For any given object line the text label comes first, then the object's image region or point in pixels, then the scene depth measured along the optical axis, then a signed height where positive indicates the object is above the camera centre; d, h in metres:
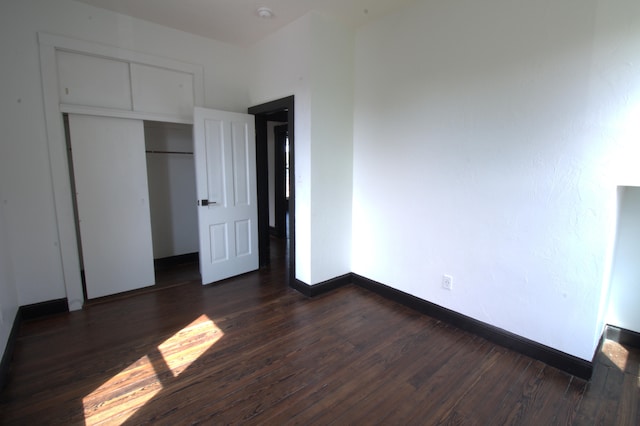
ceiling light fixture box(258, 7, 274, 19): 2.88 +1.61
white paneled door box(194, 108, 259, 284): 3.48 -0.19
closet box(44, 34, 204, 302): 2.85 +0.35
